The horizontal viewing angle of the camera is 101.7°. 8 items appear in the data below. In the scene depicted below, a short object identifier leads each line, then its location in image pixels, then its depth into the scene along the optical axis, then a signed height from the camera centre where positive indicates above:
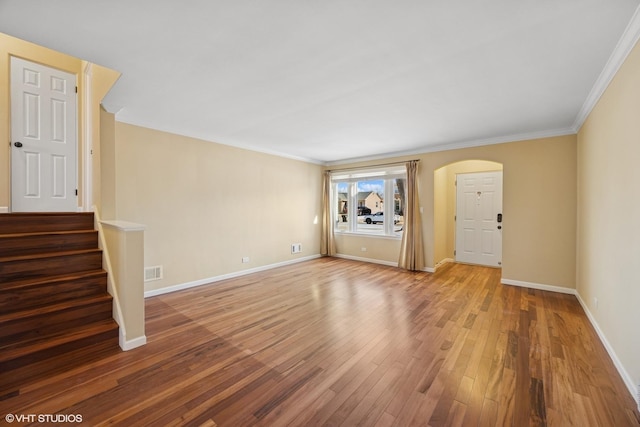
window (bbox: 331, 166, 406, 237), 5.99 +0.31
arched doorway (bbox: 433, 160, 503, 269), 5.51 +0.18
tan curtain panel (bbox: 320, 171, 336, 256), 6.76 -0.25
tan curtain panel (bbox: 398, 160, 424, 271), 5.38 -0.30
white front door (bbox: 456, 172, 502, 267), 5.70 -0.11
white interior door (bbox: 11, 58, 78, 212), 3.34 +0.97
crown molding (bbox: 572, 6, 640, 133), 1.76 +1.26
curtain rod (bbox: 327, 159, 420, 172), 5.57 +1.09
